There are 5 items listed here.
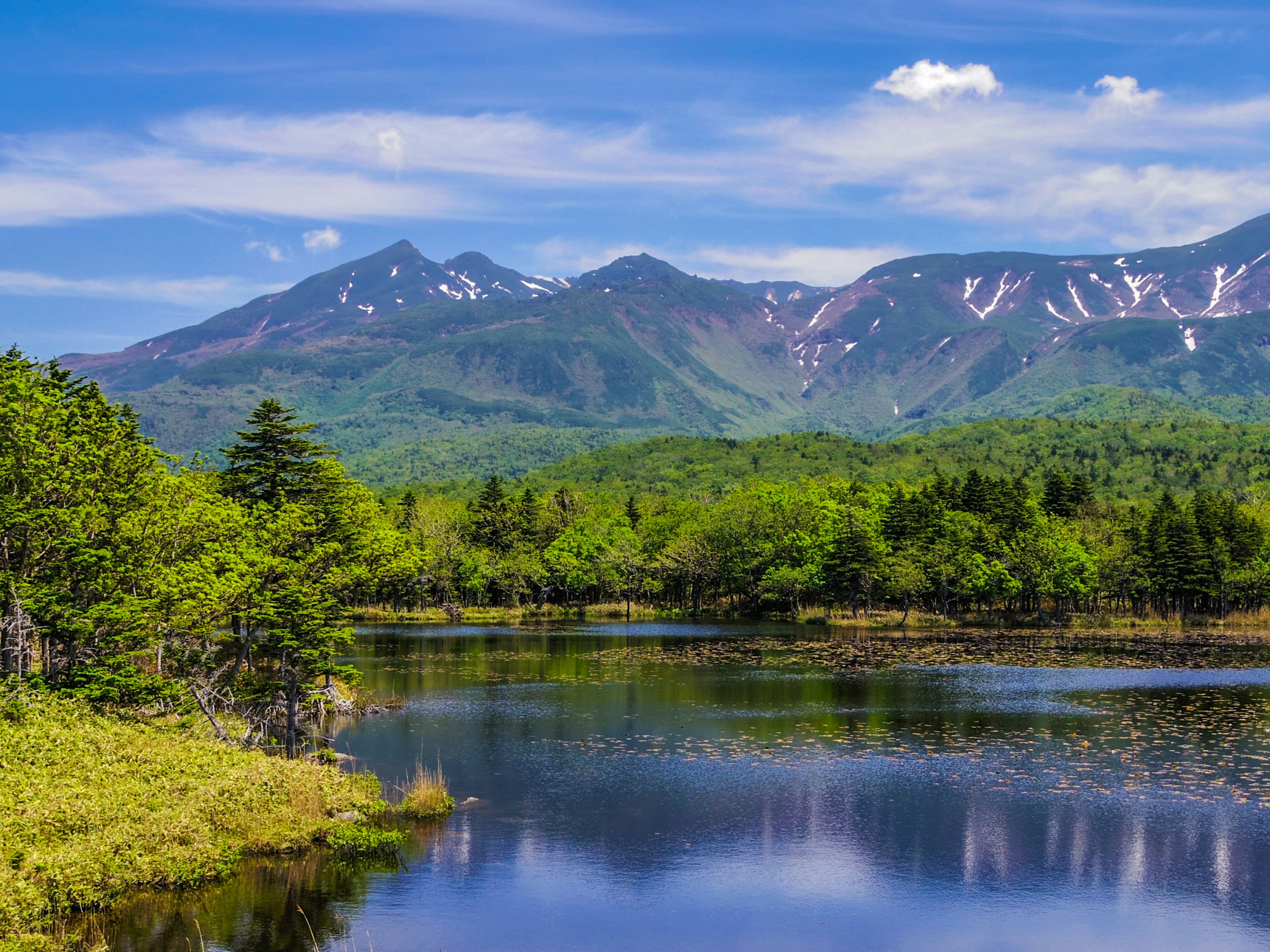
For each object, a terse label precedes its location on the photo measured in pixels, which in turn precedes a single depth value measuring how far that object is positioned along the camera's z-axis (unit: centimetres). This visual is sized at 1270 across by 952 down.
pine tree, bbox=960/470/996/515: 13750
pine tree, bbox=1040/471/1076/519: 14312
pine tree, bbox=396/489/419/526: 16125
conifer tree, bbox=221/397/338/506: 5288
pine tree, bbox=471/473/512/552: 15725
